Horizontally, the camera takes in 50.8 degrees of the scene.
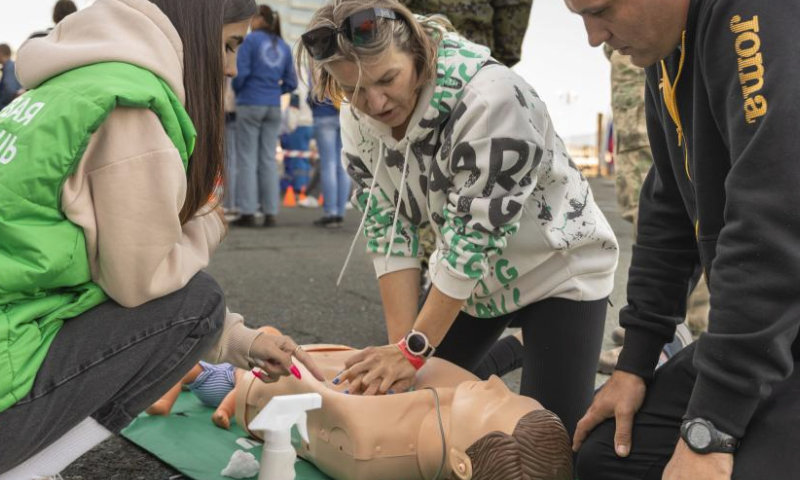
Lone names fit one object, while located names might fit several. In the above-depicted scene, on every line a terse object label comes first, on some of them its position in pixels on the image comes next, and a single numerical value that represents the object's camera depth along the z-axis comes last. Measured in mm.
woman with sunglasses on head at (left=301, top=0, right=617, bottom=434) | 1815
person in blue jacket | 6348
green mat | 1915
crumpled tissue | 1839
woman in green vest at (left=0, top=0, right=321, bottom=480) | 1301
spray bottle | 1372
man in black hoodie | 1186
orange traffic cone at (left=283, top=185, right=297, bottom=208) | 10745
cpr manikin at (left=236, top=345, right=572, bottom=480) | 1583
